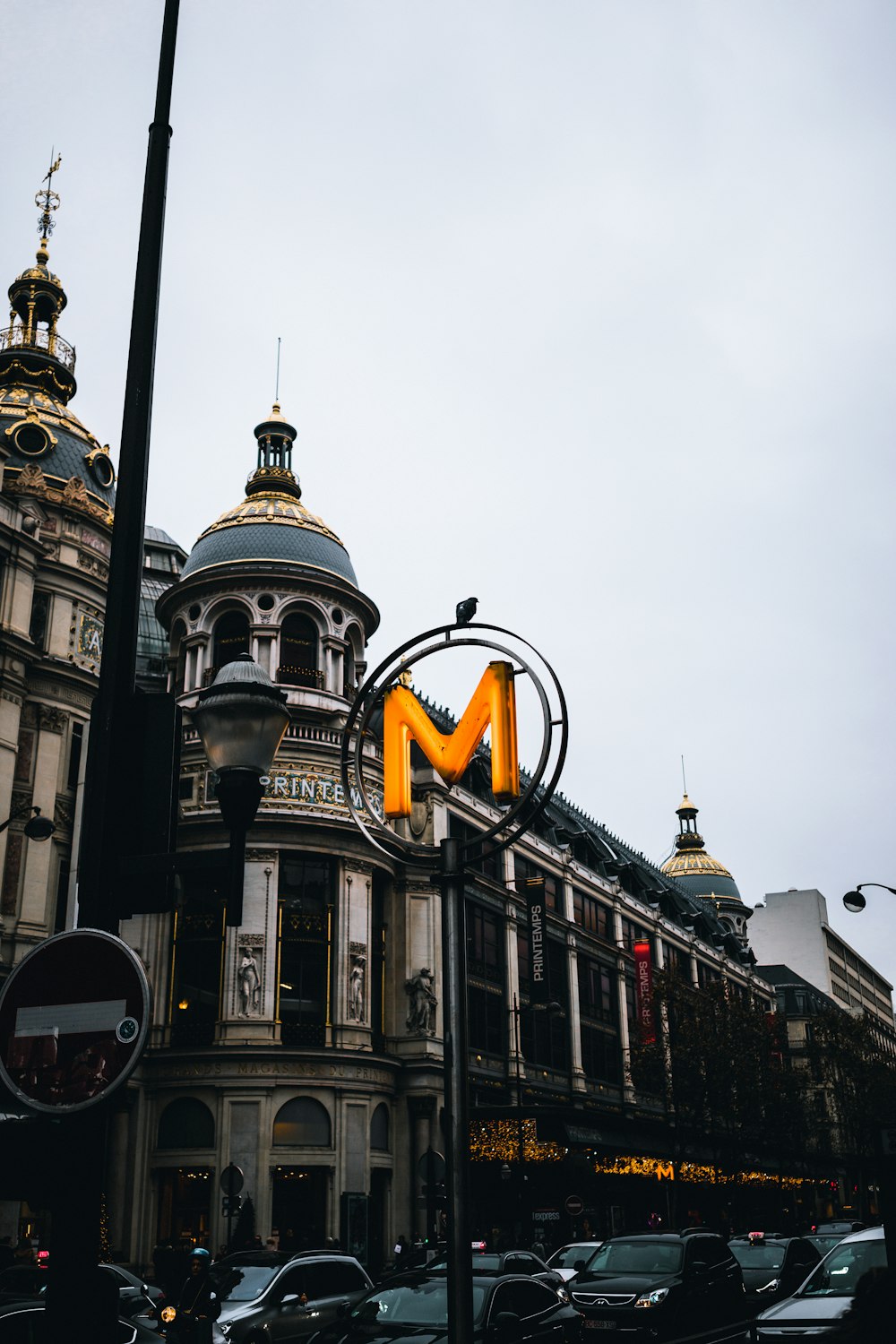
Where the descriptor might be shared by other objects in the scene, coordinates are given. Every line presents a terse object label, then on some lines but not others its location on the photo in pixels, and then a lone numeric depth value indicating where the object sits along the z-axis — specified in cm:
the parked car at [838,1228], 3791
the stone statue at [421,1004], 4891
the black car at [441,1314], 1338
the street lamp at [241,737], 771
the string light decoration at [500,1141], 5000
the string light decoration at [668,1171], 6055
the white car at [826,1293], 1482
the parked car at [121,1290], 1547
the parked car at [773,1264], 2645
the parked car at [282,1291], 1864
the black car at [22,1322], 1189
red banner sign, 6394
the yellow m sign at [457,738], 959
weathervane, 5850
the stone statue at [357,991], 4650
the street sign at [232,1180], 3472
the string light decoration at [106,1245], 3570
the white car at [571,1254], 2991
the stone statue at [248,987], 4481
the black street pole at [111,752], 541
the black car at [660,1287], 1859
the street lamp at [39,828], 2664
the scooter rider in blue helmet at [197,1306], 1602
